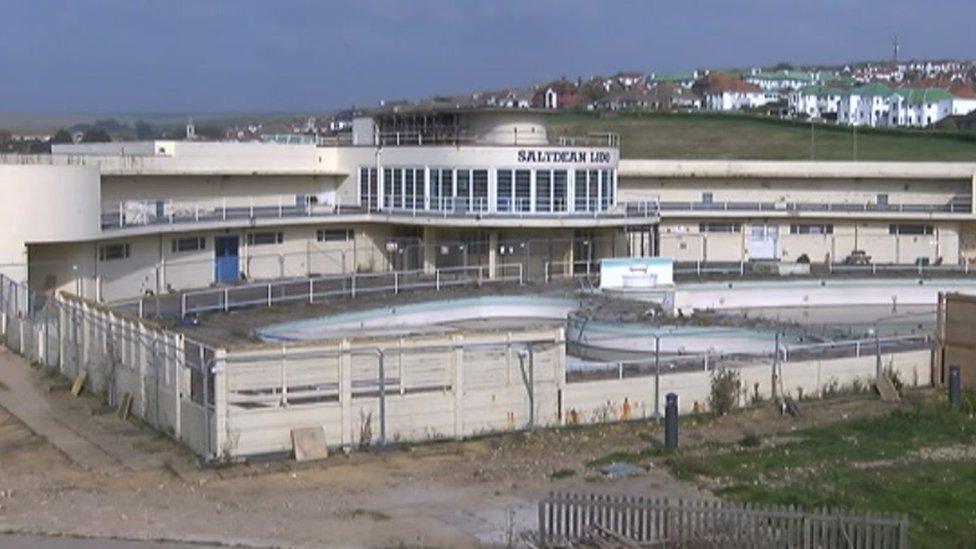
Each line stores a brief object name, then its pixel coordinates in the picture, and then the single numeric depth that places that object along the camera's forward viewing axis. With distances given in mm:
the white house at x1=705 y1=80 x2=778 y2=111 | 194000
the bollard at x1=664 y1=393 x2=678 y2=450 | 24516
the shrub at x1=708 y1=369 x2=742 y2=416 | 28453
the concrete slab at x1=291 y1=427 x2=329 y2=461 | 23094
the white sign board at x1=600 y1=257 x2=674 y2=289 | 49500
